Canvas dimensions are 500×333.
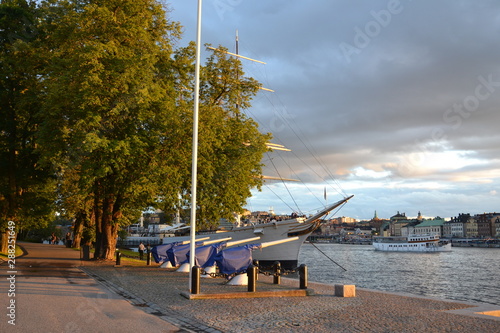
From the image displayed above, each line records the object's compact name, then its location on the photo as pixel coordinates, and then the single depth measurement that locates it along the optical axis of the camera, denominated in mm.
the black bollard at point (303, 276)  18625
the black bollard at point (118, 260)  29359
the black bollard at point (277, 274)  20944
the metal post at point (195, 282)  16469
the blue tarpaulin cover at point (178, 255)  27203
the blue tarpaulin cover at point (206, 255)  23141
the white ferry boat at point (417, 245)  130000
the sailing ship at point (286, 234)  49375
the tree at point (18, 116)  31844
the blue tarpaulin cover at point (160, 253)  29547
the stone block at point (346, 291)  17656
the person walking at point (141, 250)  43850
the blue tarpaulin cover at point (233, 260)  20656
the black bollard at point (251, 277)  17531
